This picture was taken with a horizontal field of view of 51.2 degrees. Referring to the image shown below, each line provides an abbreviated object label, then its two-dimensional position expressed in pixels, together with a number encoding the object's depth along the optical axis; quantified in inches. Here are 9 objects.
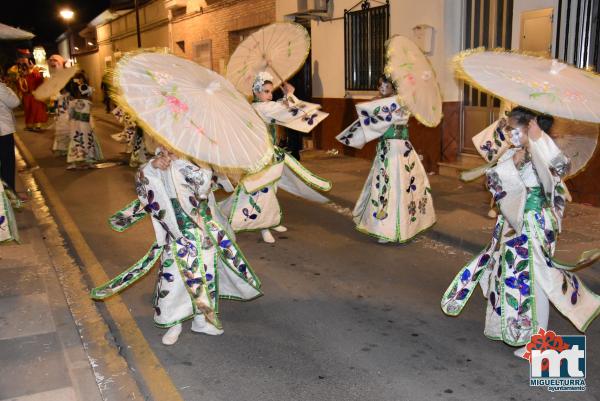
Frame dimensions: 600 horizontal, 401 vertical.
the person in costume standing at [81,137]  485.7
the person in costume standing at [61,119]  503.2
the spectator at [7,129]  251.8
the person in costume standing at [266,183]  260.8
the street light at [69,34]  1838.1
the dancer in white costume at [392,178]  255.0
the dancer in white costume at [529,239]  143.3
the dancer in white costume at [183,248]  151.7
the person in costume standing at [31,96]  756.6
